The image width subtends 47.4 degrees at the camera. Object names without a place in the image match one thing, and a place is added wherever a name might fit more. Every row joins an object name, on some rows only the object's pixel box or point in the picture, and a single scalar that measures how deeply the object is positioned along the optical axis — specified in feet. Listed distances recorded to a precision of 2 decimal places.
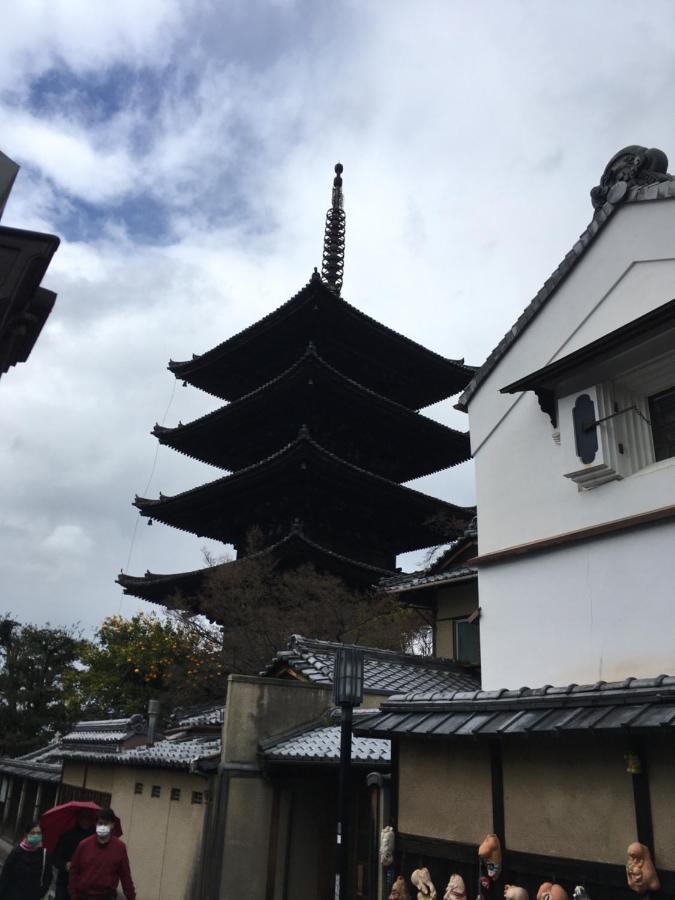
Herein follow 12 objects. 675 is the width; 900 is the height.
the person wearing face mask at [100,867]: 24.04
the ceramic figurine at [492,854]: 19.48
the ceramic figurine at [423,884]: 21.31
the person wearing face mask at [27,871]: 26.58
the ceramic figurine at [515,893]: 18.38
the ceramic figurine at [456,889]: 20.21
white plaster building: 24.27
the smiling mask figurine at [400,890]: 22.13
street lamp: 22.90
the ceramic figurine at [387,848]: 23.24
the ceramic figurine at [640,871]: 16.15
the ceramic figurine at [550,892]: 17.69
